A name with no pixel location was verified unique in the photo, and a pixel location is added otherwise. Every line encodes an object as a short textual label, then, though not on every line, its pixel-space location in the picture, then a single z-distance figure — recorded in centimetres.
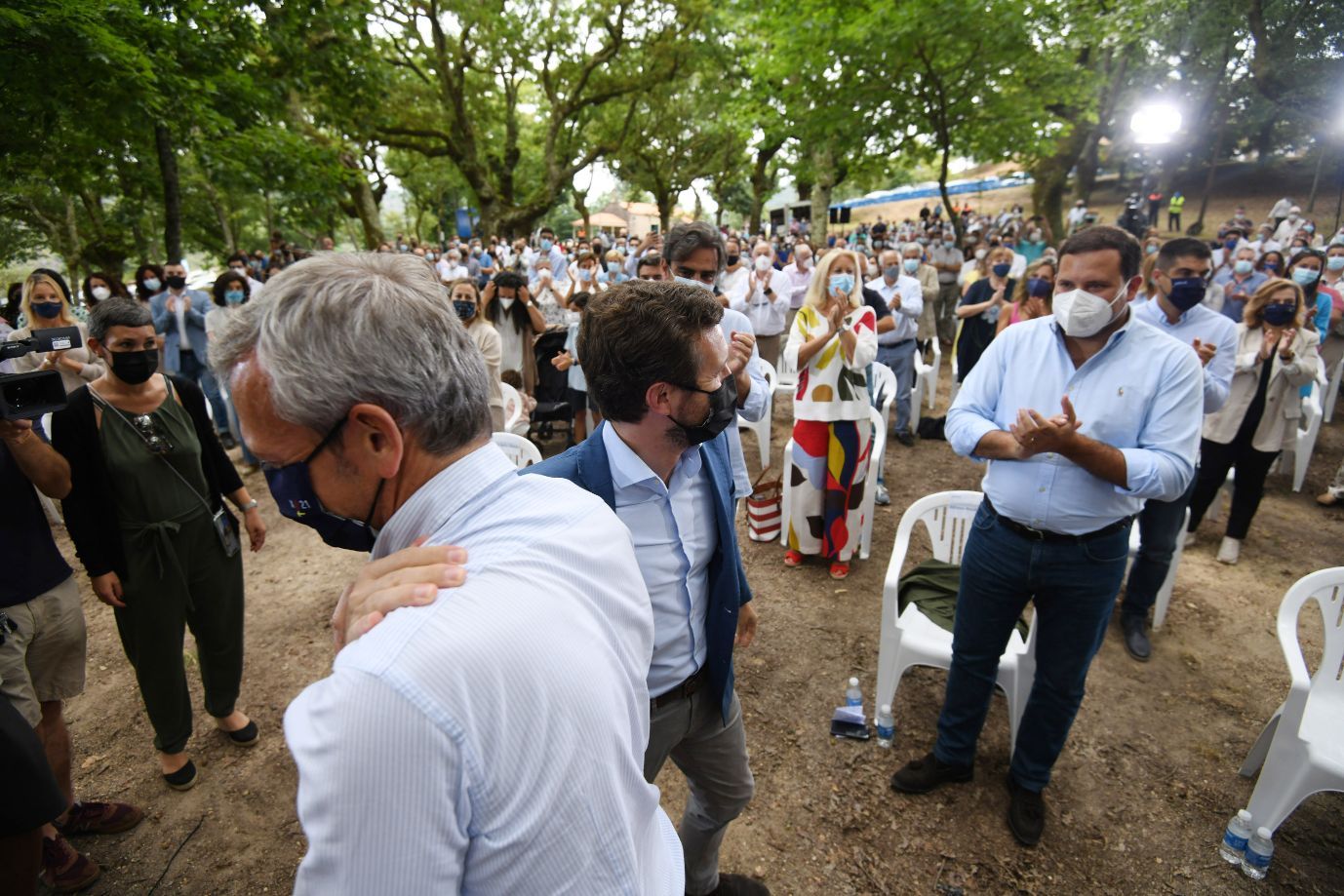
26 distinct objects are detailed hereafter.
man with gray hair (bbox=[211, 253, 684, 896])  67
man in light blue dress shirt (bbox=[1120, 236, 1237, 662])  336
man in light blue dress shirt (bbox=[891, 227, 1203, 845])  215
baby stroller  684
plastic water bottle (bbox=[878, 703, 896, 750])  310
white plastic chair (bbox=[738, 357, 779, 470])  617
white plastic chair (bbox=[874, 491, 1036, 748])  285
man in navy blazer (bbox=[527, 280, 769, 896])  174
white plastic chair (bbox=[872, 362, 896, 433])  570
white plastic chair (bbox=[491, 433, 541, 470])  392
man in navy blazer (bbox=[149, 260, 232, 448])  667
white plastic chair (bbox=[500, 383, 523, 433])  493
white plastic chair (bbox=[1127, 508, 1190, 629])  376
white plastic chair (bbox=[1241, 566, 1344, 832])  230
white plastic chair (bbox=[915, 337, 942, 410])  798
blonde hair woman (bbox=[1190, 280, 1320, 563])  427
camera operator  227
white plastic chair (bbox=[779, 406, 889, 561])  451
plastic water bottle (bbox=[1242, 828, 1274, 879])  241
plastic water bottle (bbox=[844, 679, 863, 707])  317
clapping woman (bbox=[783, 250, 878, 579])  414
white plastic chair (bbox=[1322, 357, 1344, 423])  682
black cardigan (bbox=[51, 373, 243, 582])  241
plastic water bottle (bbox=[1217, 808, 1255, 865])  246
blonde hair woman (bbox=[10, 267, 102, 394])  436
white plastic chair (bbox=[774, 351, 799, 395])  666
